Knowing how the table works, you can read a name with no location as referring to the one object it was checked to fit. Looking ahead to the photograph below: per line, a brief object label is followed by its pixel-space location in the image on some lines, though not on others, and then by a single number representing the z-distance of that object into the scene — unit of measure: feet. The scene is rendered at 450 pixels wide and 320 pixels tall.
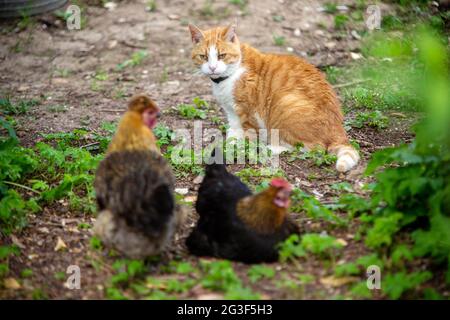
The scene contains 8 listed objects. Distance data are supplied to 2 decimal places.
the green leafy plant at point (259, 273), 12.87
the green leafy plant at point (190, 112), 24.48
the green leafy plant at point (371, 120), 22.91
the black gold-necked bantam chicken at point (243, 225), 13.28
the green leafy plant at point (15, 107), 24.56
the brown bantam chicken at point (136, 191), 12.76
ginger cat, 20.74
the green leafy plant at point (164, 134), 21.62
